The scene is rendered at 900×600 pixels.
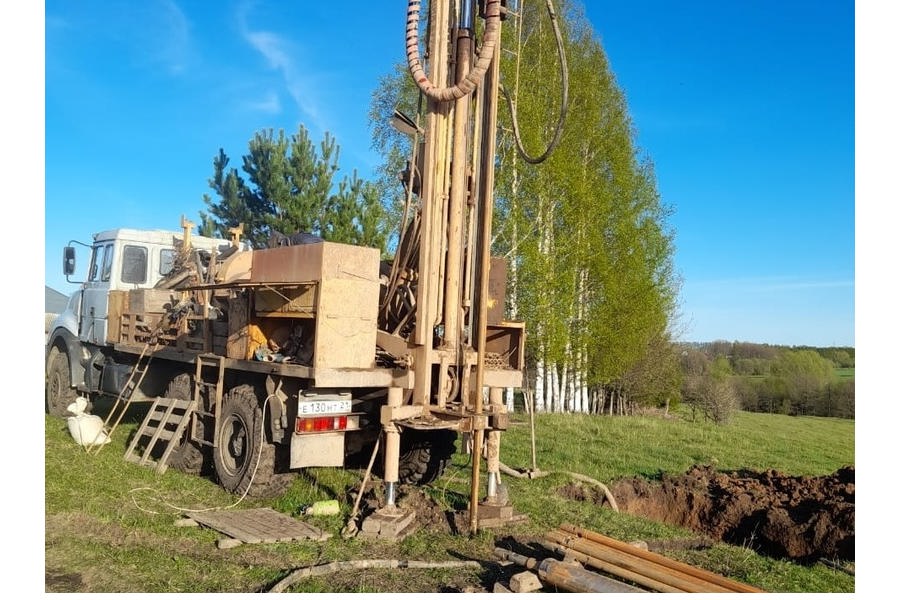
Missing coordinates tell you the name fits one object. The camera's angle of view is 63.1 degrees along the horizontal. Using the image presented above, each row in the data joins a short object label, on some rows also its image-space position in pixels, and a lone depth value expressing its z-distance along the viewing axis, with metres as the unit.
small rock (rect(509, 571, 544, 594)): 4.28
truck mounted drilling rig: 5.85
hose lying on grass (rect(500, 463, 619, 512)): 7.47
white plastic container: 8.83
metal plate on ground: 5.36
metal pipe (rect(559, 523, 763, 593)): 4.25
